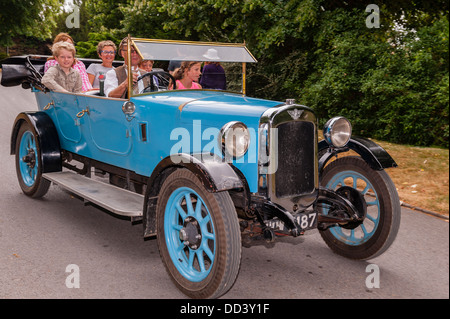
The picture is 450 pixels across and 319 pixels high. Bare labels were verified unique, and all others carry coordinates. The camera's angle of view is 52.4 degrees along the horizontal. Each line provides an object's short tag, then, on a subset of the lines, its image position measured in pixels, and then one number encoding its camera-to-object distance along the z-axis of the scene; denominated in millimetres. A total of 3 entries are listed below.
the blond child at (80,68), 5859
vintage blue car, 3178
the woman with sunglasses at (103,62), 6246
